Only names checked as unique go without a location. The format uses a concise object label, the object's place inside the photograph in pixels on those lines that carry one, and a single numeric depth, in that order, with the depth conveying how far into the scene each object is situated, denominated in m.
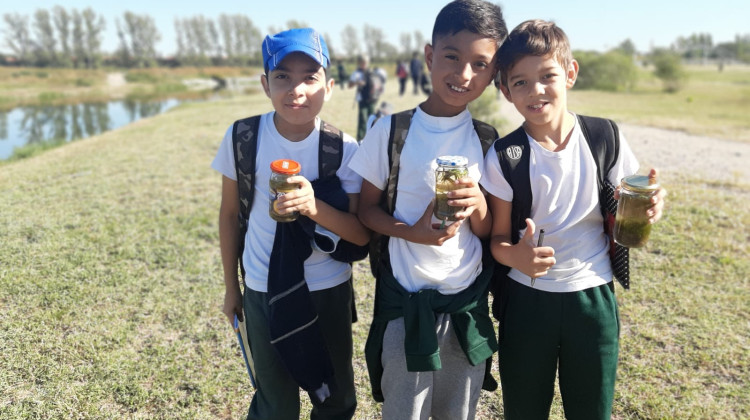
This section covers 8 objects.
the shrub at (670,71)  26.78
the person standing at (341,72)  21.57
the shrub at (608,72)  28.88
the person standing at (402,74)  20.77
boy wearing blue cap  1.94
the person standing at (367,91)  10.68
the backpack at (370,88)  10.65
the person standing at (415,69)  19.76
